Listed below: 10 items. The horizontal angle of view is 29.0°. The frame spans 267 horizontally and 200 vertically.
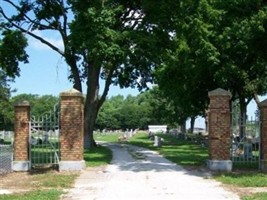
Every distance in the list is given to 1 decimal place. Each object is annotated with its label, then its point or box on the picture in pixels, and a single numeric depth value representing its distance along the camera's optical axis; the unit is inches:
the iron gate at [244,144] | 807.7
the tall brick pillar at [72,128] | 756.6
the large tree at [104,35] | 1072.8
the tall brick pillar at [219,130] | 758.5
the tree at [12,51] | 1273.4
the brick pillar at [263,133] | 748.0
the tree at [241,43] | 797.9
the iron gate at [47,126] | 783.7
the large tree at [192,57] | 1051.9
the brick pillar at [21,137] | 774.5
